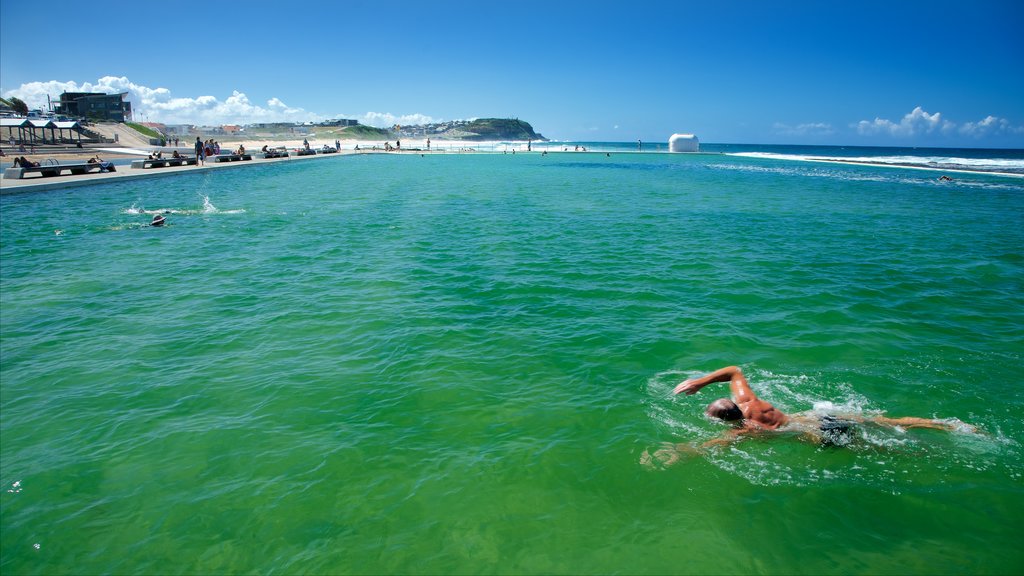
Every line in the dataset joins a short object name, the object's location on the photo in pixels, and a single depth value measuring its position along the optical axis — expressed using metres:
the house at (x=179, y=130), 110.09
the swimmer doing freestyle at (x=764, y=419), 7.02
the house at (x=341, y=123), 175.38
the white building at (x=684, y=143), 115.81
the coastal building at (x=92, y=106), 92.50
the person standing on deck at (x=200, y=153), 47.28
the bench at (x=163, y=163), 40.28
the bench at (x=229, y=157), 51.72
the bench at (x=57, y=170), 29.72
